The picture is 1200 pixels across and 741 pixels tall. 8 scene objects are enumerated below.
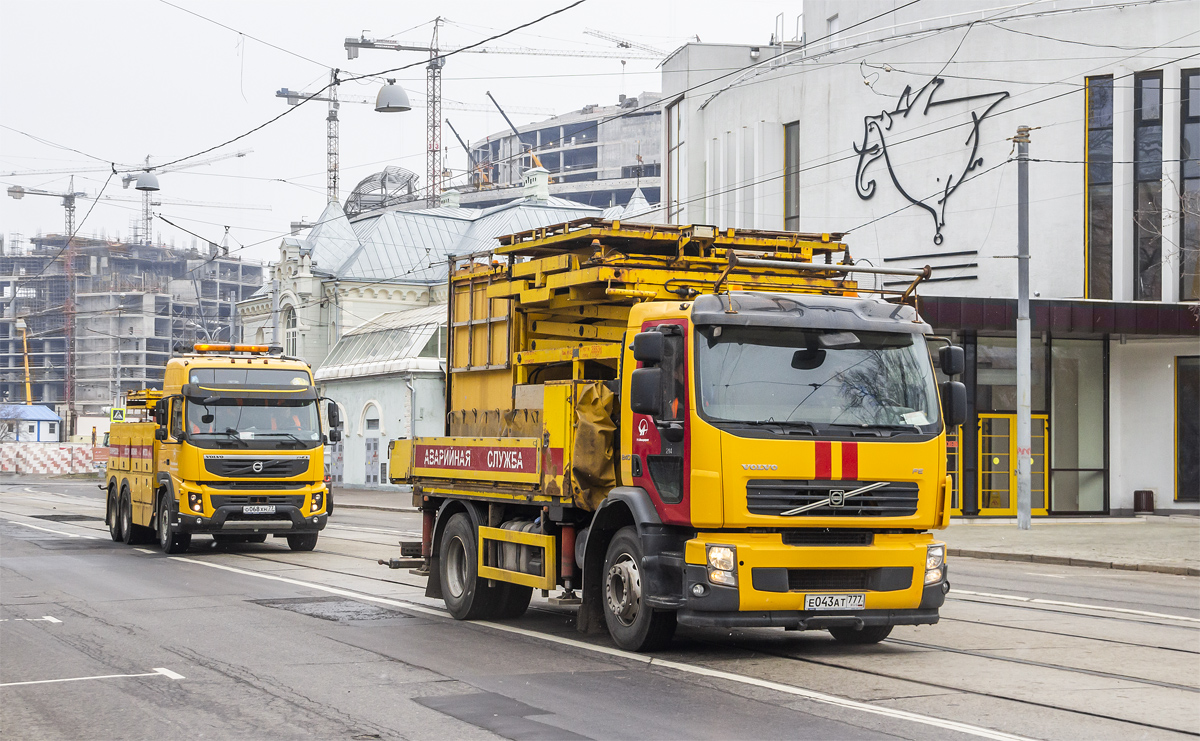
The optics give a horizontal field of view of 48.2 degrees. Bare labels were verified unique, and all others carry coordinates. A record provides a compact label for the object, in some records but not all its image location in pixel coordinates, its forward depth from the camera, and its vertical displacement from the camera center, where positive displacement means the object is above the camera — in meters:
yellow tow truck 21.62 -0.86
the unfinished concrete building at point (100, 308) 154.62 +10.41
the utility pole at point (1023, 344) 27.27 +1.19
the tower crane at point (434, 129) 119.14 +24.65
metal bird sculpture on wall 35.31 +7.19
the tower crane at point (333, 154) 111.19 +20.65
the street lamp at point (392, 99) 26.58 +6.02
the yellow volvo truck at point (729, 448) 9.64 -0.36
